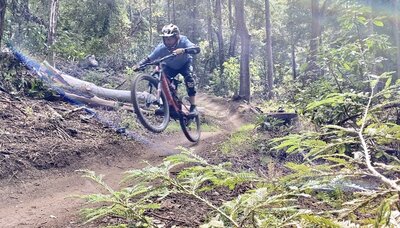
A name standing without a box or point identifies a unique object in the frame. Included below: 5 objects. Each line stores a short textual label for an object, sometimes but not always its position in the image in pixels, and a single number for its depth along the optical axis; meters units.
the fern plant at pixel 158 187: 1.56
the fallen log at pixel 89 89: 9.29
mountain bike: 6.75
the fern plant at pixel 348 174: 1.08
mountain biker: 7.07
